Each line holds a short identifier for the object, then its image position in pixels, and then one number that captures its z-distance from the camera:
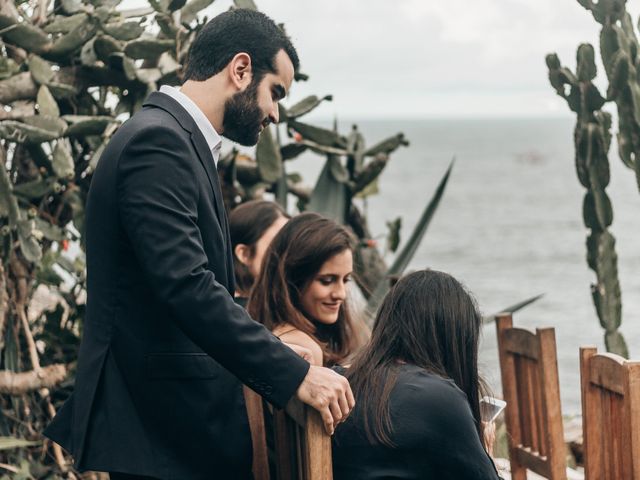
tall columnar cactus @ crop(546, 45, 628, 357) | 5.84
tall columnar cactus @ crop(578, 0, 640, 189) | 5.75
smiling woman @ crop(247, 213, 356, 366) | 3.86
